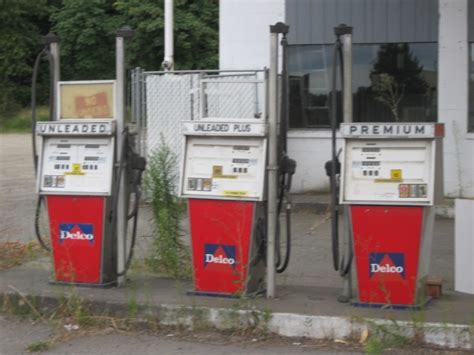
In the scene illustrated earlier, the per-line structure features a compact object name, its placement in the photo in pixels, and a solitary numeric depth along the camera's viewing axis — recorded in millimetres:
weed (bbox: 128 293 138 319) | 6066
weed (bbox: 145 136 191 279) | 7039
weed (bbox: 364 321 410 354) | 5395
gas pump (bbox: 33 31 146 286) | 6469
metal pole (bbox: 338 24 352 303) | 5957
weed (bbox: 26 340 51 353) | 5540
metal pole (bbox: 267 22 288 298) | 6023
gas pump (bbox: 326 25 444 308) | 5652
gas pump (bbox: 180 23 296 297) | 6027
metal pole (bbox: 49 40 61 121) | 6879
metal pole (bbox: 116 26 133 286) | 6453
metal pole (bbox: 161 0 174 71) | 16094
